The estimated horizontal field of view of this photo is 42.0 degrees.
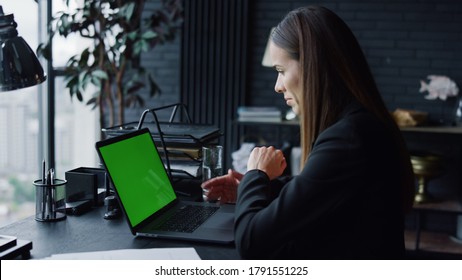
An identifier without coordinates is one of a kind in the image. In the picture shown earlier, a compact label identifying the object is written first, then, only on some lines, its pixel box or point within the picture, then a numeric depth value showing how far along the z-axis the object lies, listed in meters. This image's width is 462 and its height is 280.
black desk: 1.45
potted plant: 3.59
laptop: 1.55
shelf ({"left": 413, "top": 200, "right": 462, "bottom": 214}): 3.80
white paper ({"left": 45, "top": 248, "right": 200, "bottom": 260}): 1.37
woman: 1.27
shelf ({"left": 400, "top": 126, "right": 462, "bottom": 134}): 3.77
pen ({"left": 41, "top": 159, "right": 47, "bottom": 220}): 1.70
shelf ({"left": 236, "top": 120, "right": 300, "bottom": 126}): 4.01
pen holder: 1.70
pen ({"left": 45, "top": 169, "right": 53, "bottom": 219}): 1.70
